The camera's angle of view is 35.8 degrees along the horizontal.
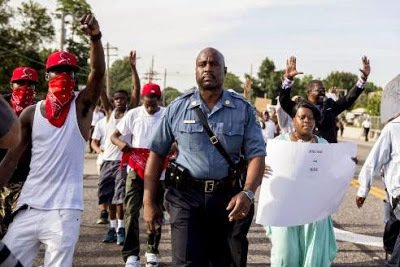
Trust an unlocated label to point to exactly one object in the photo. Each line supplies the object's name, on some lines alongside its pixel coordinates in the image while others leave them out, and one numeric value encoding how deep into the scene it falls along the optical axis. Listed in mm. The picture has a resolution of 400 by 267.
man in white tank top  3969
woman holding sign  5496
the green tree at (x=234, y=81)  133750
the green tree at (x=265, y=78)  87625
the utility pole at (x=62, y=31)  34294
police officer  4176
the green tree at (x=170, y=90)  139025
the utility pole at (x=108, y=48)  64494
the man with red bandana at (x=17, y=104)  4785
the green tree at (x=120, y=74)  130625
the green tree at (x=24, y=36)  43500
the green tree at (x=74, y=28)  40250
